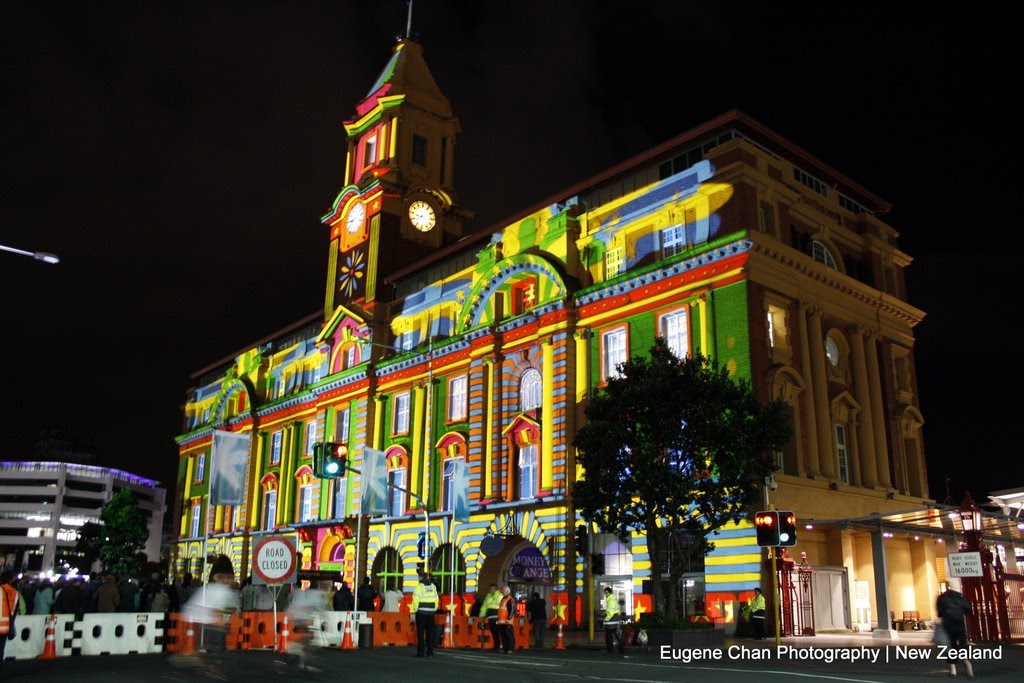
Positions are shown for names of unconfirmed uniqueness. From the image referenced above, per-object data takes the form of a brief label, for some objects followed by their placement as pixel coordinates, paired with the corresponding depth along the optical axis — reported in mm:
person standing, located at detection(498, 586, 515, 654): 24172
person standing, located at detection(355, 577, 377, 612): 29438
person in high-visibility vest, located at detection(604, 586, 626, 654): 24672
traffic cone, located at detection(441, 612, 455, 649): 26547
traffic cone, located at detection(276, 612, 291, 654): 16609
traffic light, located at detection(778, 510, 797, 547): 22141
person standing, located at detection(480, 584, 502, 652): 25422
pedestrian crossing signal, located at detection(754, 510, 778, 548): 22094
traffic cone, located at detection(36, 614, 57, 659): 20531
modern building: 139750
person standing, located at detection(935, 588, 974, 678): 17203
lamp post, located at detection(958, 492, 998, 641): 24844
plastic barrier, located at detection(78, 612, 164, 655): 21453
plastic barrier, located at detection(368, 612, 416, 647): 26078
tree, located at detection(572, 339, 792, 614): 26875
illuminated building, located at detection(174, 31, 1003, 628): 33562
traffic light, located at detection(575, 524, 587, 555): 27531
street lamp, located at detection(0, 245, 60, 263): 17391
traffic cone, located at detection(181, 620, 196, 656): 16625
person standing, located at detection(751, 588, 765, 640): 28562
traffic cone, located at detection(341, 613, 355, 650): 23641
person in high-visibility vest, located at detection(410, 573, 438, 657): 21727
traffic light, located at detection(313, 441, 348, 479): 24812
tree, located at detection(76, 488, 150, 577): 69188
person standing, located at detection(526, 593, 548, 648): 27359
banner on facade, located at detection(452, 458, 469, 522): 34062
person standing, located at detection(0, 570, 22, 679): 15953
